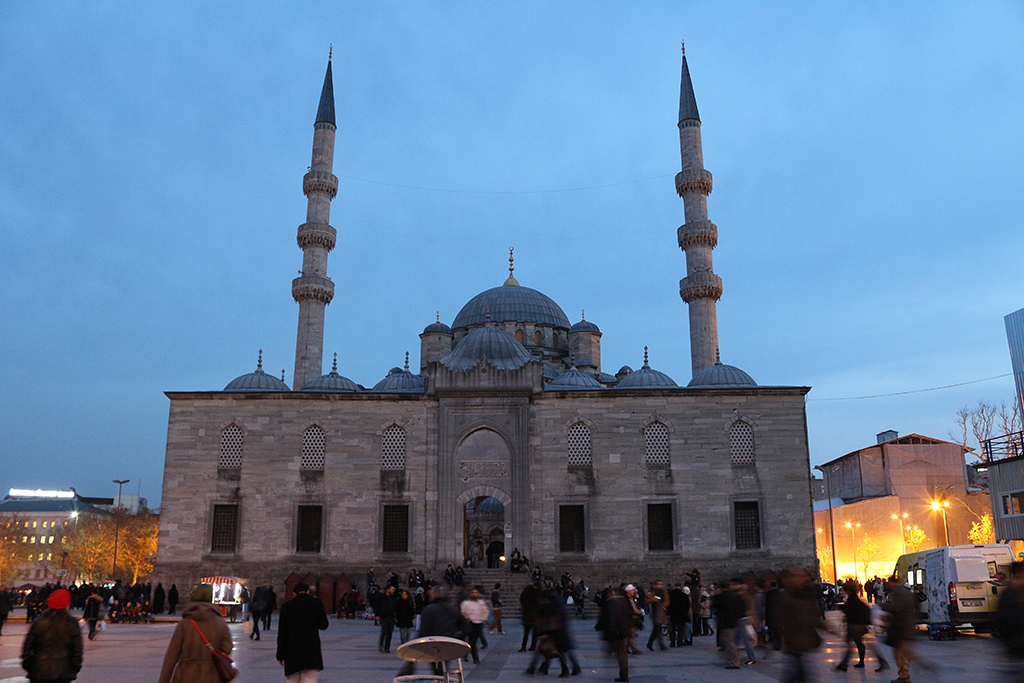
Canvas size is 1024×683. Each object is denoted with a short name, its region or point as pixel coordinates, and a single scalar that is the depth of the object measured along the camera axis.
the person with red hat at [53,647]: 6.11
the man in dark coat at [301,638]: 6.65
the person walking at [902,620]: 9.05
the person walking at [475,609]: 12.34
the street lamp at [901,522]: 40.31
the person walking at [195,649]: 5.45
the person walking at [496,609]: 18.03
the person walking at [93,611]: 16.41
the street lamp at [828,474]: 49.47
